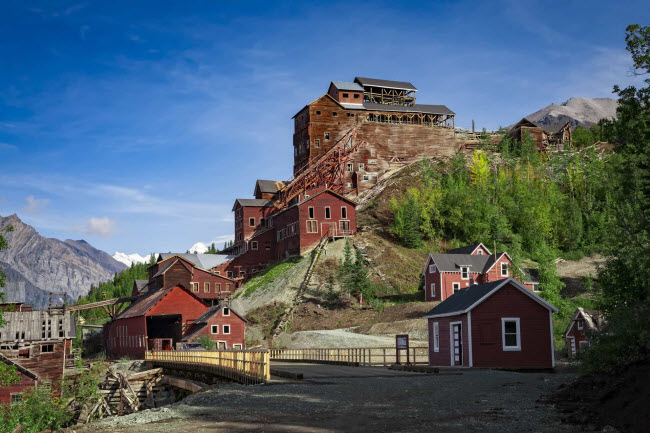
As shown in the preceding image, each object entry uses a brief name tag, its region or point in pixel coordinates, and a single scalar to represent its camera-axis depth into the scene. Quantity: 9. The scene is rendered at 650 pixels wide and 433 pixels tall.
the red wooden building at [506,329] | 32.31
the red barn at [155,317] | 61.10
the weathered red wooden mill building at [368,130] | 97.06
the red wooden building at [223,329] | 57.62
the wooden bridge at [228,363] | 25.38
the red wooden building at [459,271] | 63.16
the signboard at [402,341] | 36.12
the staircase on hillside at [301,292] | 62.91
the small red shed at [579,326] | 42.34
